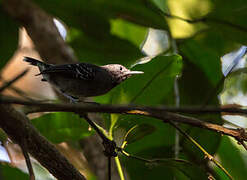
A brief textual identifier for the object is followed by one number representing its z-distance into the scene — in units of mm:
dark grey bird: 7664
